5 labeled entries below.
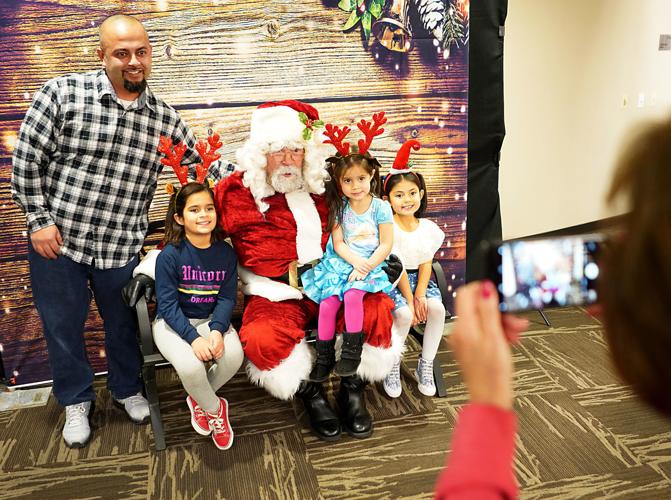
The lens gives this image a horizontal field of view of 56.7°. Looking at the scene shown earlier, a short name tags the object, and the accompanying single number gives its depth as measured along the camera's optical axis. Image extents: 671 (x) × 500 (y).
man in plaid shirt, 2.51
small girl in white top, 2.93
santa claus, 2.62
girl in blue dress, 2.63
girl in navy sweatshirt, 2.54
